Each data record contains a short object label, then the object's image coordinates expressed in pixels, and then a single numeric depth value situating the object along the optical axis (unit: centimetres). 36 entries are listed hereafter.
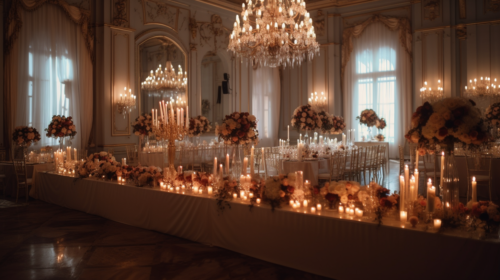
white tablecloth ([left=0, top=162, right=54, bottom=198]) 771
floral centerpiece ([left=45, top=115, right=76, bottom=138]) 820
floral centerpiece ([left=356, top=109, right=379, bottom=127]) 1238
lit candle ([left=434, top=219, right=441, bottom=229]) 310
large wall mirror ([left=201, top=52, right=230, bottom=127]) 1302
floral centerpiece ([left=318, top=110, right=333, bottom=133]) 938
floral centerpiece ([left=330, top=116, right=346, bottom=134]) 992
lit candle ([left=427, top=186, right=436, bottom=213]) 327
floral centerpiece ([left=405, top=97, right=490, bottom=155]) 317
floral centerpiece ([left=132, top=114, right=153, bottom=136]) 878
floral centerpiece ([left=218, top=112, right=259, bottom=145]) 528
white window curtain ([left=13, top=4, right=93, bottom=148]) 888
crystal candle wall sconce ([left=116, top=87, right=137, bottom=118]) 1038
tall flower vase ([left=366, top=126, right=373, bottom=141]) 1276
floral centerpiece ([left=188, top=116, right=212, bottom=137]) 957
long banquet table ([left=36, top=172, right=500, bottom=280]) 296
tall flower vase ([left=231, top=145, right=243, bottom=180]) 479
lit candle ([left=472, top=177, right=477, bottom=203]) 344
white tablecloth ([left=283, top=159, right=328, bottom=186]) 728
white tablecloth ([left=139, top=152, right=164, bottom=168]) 886
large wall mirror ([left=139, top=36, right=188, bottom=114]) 1154
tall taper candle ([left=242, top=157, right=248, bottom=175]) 443
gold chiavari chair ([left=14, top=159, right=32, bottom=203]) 723
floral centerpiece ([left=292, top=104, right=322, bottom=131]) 872
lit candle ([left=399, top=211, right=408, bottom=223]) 331
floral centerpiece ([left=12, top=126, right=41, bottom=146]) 774
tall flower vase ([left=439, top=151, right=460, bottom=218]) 334
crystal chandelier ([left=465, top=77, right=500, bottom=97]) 1109
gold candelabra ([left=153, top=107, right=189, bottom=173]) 499
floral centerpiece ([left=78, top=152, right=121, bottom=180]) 588
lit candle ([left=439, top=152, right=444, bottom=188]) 343
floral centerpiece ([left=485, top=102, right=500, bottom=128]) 841
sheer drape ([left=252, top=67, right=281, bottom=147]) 1493
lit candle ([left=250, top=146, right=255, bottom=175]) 463
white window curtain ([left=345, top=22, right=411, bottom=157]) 1294
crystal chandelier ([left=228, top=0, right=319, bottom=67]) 755
